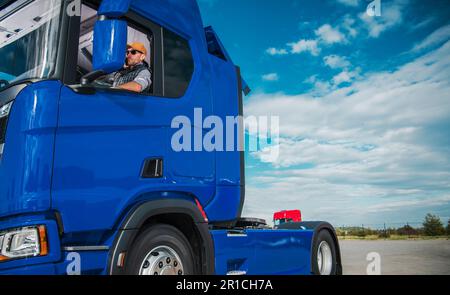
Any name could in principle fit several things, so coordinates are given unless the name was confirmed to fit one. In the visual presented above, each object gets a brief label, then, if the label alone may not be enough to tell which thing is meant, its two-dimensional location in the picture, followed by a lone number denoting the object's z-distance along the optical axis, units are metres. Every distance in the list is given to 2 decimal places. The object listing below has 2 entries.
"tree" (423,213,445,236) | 25.96
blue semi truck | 3.05
